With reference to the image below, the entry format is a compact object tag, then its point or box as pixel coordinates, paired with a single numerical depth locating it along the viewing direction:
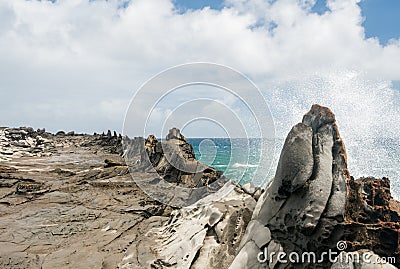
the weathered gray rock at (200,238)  6.18
